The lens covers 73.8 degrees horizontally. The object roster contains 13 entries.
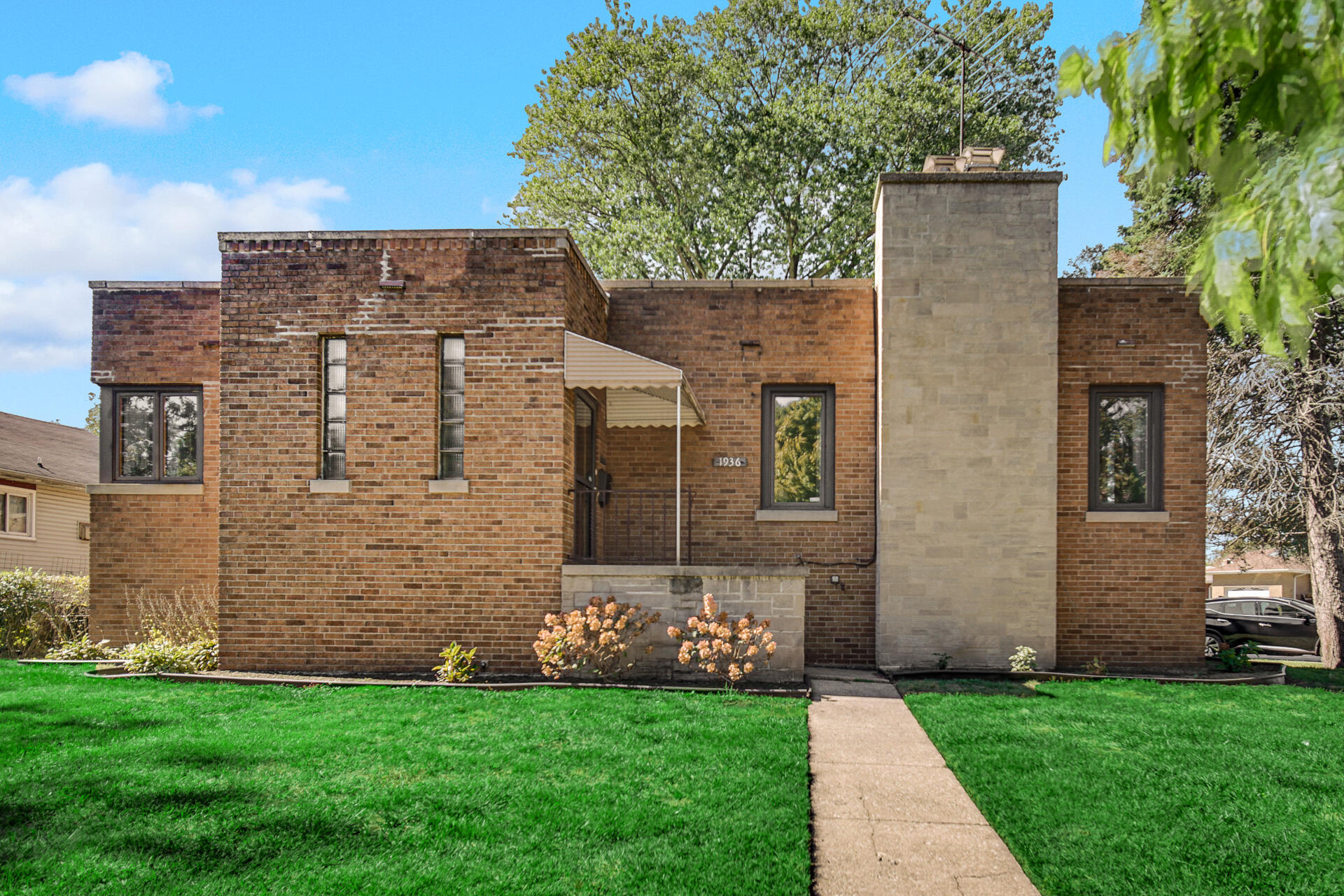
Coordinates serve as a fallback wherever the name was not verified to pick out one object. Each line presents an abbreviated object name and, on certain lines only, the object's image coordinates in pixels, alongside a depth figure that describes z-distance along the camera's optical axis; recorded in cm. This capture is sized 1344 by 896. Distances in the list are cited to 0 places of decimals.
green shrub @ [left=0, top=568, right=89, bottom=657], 1307
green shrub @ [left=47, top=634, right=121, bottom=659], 1159
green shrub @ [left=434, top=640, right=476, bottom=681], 933
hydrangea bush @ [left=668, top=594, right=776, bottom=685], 879
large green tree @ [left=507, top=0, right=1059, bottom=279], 2114
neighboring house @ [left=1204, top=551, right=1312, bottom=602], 3850
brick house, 989
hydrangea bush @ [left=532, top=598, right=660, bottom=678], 909
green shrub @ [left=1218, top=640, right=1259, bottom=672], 1146
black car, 1989
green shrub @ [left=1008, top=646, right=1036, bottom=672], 1060
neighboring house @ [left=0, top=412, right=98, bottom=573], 2200
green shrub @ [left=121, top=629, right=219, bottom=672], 998
